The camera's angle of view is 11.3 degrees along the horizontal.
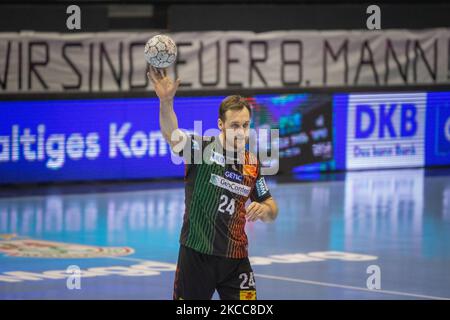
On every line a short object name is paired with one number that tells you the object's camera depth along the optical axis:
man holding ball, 14.98
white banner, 39.51
